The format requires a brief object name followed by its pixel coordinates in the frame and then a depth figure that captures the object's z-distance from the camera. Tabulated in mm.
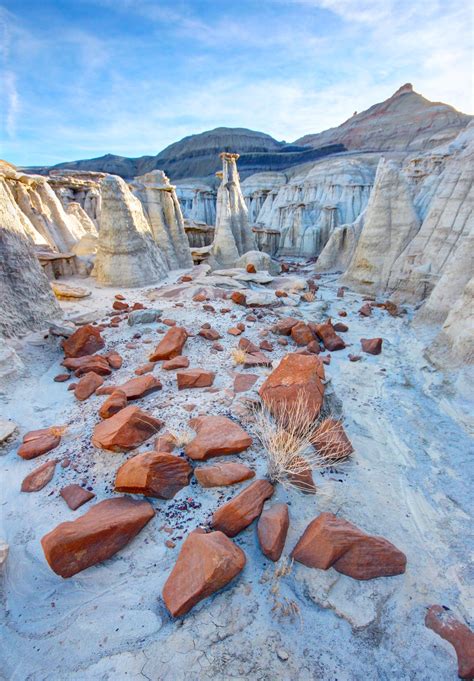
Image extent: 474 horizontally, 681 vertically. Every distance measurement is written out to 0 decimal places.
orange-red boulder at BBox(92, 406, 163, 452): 2695
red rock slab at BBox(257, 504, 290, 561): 1924
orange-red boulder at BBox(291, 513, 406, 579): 1906
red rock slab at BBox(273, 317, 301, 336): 5949
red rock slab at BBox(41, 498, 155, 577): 1824
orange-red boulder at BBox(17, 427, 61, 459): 2781
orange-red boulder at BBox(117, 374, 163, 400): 3535
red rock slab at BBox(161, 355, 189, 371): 4258
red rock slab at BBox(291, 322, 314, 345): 5668
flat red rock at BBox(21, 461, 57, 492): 2471
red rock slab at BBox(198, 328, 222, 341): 5363
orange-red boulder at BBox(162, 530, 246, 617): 1650
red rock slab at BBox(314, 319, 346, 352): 5711
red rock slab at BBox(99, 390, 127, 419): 3195
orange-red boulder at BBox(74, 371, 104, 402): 3701
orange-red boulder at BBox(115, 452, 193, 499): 2254
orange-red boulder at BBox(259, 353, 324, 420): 3178
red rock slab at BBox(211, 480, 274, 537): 2070
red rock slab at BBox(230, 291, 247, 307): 7512
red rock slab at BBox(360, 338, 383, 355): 5578
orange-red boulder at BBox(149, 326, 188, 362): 4594
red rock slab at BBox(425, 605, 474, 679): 1511
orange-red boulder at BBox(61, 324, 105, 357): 4781
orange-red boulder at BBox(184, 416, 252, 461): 2615
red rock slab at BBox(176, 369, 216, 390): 3793
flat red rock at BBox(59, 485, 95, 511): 2303
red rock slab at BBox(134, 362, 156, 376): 4178
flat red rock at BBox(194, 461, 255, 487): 2393
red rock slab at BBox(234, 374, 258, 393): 3775
